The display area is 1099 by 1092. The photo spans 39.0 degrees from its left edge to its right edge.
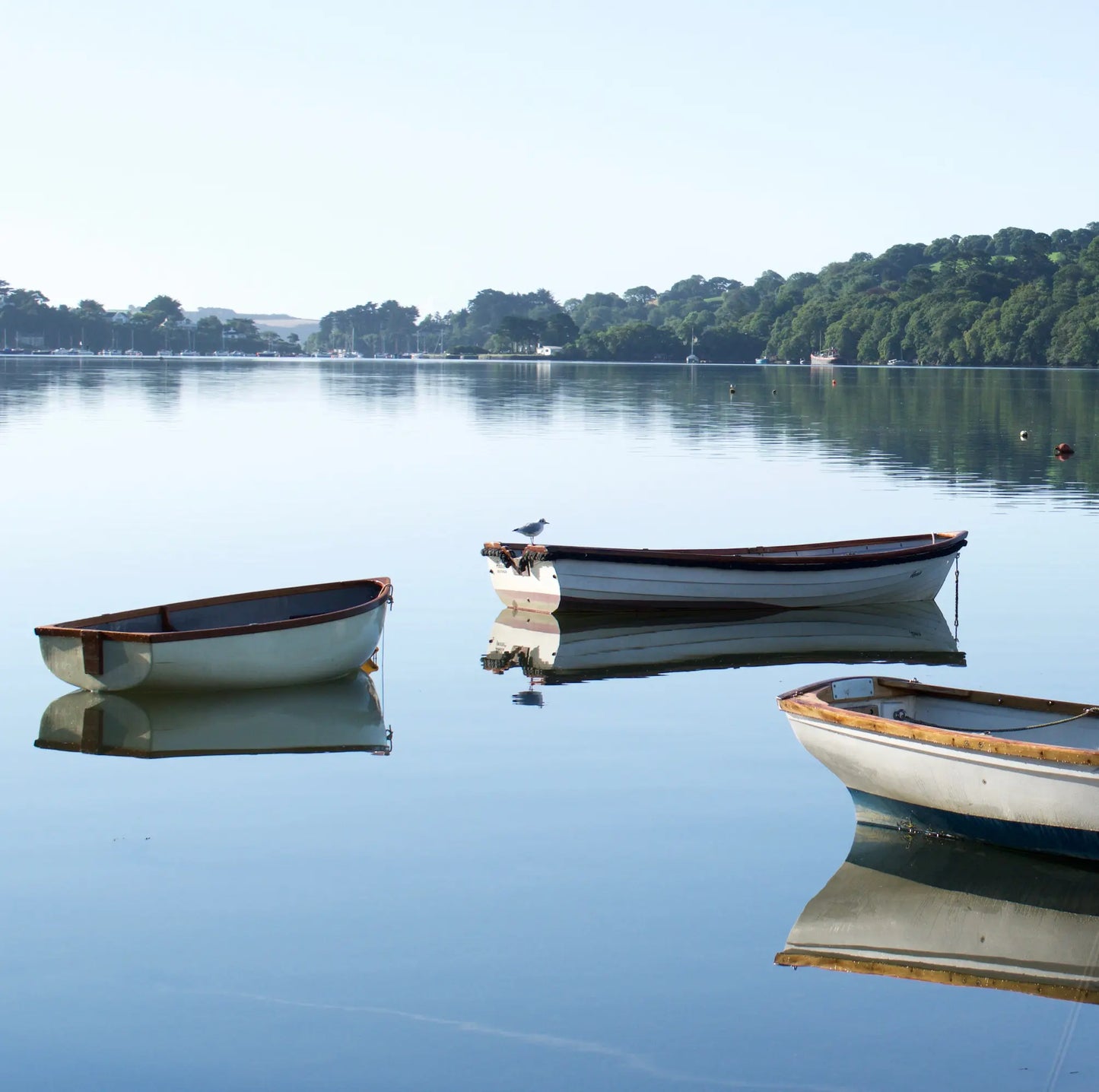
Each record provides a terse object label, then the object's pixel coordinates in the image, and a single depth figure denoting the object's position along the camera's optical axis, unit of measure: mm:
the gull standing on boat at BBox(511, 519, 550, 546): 24391
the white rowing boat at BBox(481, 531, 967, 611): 24531
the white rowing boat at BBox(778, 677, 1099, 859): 12258
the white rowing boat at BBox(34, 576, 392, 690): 17922
